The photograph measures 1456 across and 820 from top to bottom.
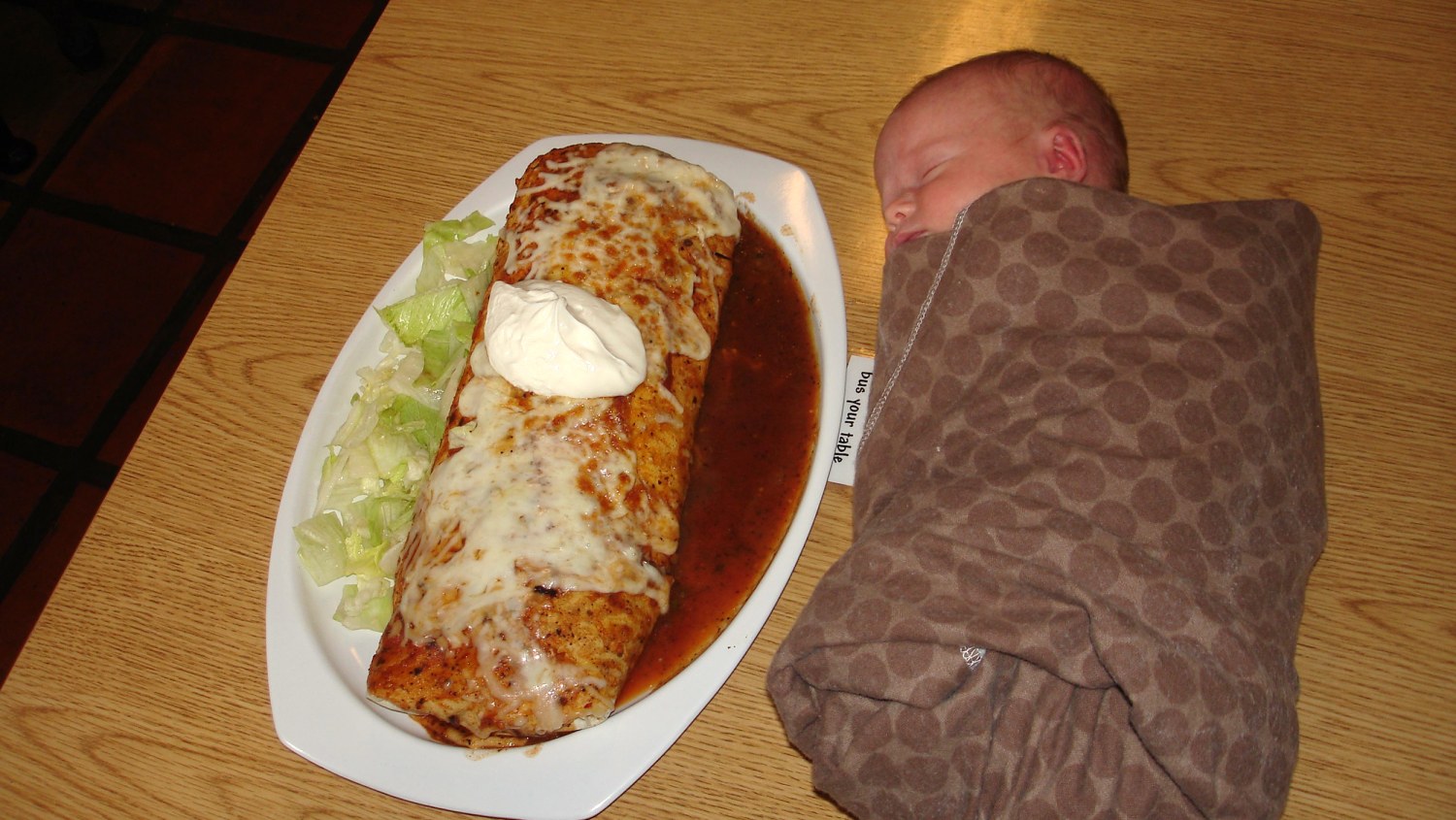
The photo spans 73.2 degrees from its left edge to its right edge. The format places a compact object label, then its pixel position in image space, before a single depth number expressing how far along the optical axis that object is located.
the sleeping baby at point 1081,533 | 1.21
